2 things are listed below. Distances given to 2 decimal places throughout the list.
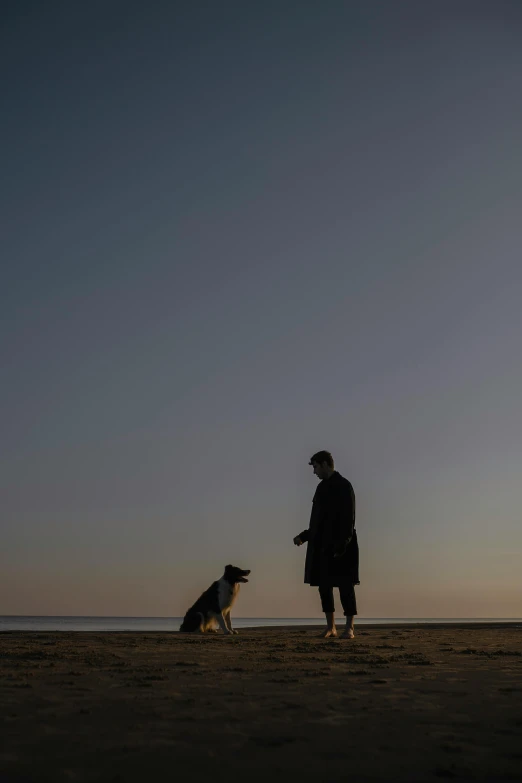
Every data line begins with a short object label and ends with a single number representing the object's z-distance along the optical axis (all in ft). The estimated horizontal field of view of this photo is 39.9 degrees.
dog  39.55
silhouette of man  31.35
